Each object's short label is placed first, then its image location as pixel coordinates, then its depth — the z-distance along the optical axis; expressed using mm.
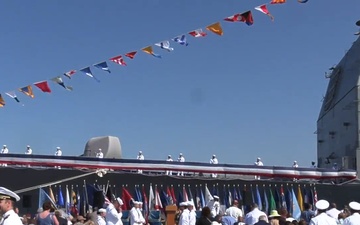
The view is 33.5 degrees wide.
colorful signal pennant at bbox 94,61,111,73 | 19688
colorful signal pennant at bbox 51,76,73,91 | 19906
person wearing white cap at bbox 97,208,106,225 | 14127
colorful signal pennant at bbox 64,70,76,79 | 20005
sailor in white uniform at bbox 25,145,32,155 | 25312
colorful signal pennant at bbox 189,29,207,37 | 18969
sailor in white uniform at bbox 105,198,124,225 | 15695
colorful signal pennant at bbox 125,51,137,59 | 19683
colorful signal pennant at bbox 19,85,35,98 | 20172
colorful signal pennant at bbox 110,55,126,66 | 19734
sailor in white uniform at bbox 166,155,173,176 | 23656
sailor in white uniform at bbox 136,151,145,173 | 26328
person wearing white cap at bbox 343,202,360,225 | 10898
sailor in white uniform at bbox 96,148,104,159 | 25923
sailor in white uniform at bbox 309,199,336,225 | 9883
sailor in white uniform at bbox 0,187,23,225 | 5622
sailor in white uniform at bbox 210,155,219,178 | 25275
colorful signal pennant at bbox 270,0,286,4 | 17969
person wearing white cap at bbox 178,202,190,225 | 15418
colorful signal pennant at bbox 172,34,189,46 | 19261
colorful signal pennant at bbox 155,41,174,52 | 19375
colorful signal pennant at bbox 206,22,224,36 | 18562
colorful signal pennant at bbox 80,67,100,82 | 19656
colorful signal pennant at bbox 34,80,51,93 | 19955
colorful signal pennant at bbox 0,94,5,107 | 20875
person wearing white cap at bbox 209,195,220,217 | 19759
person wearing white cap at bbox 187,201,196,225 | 15512
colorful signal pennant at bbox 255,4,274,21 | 18078
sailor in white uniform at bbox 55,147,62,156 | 25419
